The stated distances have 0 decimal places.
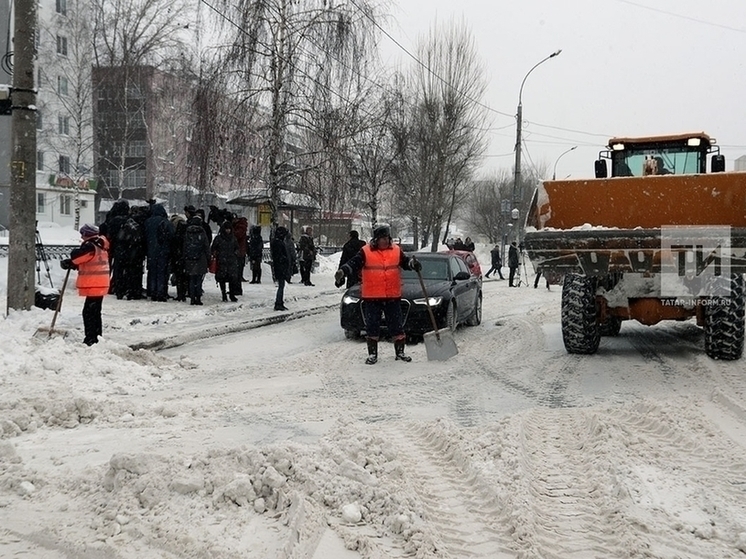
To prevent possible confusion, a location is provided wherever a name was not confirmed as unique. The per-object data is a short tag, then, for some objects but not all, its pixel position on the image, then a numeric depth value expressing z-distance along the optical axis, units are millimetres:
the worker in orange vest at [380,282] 8820
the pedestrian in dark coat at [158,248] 13797
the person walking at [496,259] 32125
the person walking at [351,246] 14961
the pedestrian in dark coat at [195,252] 13875
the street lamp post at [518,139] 30688
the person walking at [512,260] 25312
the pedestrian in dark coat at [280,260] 14625
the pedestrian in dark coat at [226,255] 14875
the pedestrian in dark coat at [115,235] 12945
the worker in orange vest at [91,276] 8594
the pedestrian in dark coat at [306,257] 21594
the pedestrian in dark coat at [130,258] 13500
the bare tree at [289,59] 18469
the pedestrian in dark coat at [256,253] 18759
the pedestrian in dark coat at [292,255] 18941
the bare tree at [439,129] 35656
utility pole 9820
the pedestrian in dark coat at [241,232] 16828
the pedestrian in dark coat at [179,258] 14273
